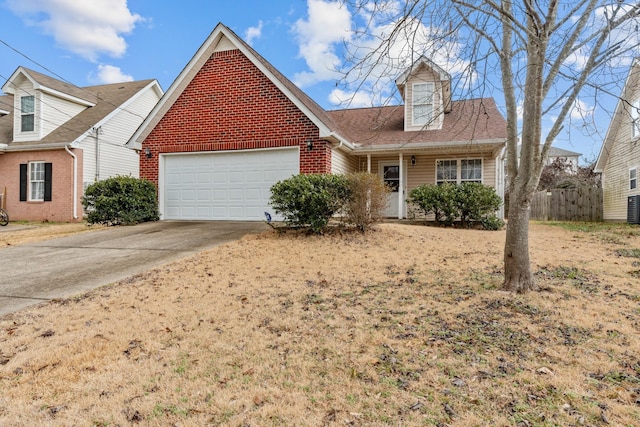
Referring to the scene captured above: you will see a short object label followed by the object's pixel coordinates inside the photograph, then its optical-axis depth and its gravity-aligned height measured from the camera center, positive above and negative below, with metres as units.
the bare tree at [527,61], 3.97 +1.83
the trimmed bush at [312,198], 7.93 +0.40
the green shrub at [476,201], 10.91 +0.46
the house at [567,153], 42.72 +7.41
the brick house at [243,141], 10.91 +2.31
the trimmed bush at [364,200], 8.04 +0.36
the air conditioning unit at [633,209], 13.98 +0.30
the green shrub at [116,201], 10.92 +0.42
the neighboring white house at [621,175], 14.53 +1.82
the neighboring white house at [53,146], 14.79 +2.78
